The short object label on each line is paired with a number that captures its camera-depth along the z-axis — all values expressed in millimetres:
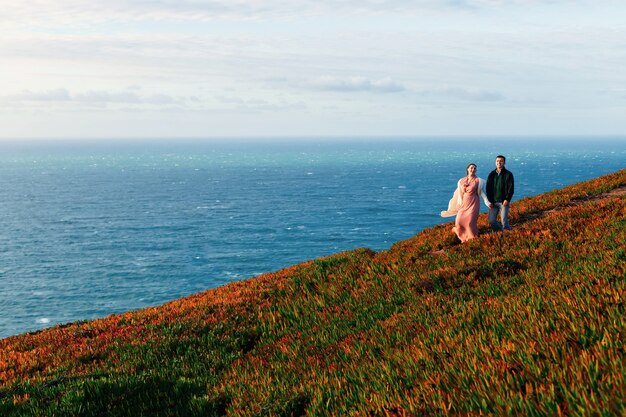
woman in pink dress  15258
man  15609
